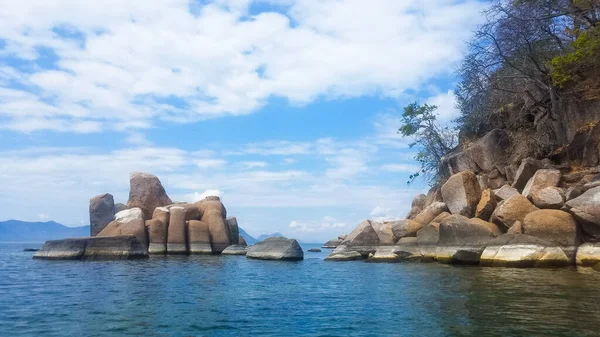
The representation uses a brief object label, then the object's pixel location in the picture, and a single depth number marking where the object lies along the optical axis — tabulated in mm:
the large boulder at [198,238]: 39031
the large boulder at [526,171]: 27172
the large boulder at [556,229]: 21625
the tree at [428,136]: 42750
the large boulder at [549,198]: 23264
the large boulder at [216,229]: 40500
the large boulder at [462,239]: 24512
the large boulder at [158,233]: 38047
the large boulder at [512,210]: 23984
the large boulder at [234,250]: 39250
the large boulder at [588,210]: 20875
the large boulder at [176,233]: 38281
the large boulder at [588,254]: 20812
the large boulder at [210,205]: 42294
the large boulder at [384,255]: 30716
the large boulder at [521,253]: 21438
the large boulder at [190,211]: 40897
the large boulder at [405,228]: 31375
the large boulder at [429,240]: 28047
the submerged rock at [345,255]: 34281
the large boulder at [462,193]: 28578
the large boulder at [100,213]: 41094
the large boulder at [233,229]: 43844
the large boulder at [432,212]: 31281
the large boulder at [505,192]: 26777
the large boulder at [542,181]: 25047
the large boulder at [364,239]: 35031
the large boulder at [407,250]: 29328
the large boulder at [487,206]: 26891
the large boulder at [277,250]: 34156
